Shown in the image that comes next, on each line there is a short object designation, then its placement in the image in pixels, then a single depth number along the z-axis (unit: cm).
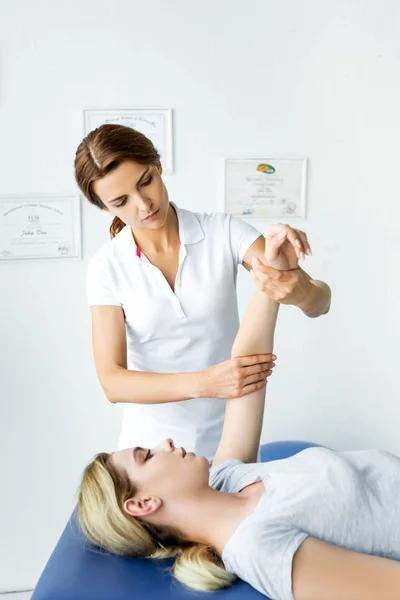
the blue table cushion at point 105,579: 122
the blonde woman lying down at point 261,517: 117
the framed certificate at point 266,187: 267
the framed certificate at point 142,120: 259
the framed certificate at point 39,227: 263
